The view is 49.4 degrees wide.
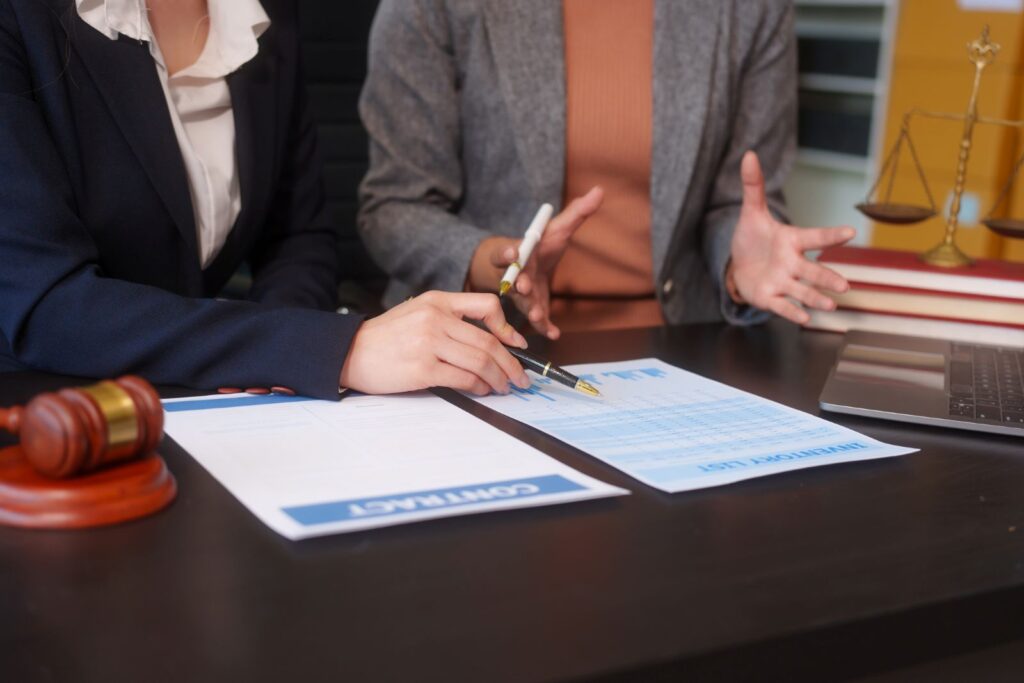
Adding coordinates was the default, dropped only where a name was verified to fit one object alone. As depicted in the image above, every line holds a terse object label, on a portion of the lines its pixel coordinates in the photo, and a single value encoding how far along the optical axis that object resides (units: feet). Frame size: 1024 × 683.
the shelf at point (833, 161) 10.60
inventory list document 2.57
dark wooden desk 1.69
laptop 3.05
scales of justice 4.16
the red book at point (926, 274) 3.99
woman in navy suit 3.00
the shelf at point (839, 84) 10.44
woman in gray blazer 4.79
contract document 2.19
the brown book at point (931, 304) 3.98
